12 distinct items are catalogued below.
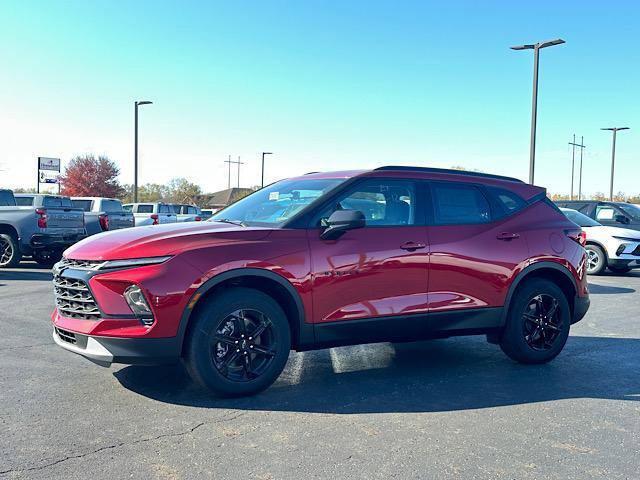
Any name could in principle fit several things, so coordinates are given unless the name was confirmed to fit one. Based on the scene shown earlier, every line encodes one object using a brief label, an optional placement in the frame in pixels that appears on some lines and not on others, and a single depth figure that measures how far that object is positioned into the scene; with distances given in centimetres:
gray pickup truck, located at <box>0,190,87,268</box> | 1298
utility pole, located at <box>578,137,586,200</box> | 6101
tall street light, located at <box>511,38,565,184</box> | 1989
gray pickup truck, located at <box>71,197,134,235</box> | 1547
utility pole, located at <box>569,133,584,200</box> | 6092
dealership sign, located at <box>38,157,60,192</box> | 5086
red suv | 427
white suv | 1386
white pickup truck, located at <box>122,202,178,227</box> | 2388
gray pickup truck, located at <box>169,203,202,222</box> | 2760
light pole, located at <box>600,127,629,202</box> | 3725
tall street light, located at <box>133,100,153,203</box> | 2844
